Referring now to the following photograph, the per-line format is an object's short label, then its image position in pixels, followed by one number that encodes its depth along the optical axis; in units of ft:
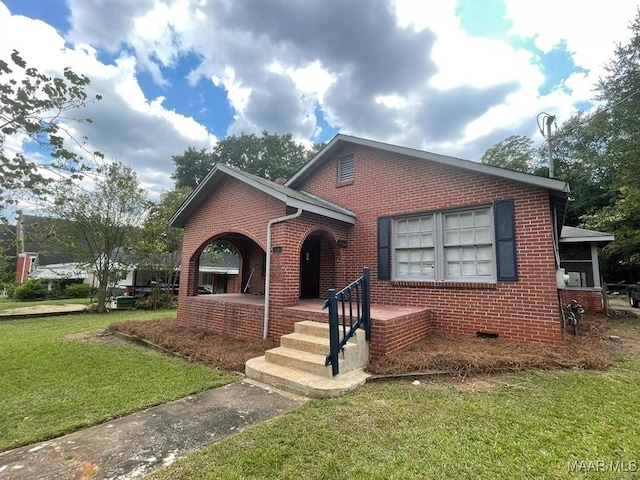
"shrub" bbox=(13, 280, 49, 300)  71.20
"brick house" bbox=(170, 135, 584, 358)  18.93
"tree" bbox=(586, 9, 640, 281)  50.55
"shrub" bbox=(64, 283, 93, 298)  76.79
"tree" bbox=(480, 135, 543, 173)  99.27
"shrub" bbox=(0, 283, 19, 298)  77.10
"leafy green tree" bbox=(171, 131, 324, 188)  85.61
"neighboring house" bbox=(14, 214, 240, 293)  52.21
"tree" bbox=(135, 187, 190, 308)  51.75
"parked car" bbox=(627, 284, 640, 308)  44.60
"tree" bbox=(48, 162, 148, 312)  46.83
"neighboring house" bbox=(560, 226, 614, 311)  36.78
